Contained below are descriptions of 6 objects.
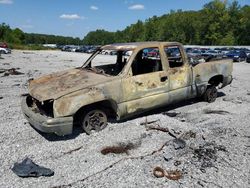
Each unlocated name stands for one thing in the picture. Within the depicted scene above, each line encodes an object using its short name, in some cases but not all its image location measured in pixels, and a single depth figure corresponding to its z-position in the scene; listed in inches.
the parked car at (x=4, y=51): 1059.5
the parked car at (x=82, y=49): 1598.9
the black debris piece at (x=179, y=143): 126.5
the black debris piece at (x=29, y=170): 103.4
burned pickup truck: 129.3
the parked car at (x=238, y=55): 744.6
